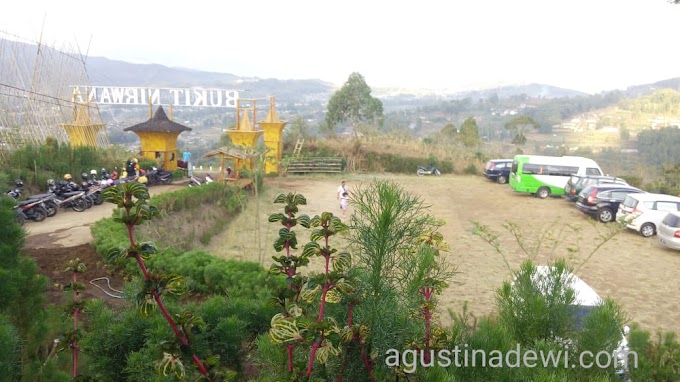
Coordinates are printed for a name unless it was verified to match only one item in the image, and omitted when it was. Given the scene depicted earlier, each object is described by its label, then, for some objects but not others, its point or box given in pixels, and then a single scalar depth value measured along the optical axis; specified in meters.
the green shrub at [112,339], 2.53
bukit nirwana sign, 24.70
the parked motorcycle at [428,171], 24.38
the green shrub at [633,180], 19.39
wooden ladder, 24.05
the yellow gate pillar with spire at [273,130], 22.16
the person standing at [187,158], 19.00
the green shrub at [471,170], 24.55
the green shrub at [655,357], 2.42
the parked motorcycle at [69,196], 11.38
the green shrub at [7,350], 1.65
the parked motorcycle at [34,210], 9.91
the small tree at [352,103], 36.06
